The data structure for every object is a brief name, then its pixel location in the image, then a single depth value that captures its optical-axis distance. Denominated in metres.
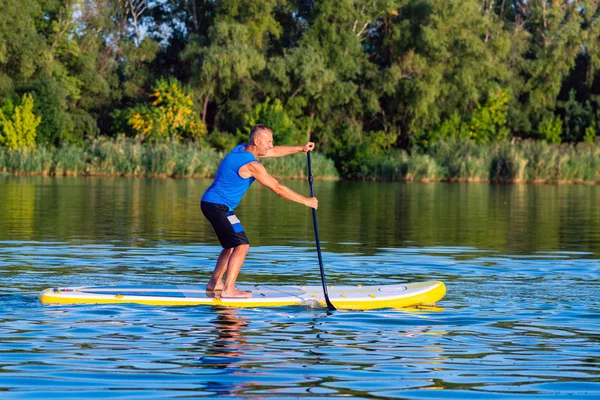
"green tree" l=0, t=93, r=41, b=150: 59.56
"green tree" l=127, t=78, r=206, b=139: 64.31
